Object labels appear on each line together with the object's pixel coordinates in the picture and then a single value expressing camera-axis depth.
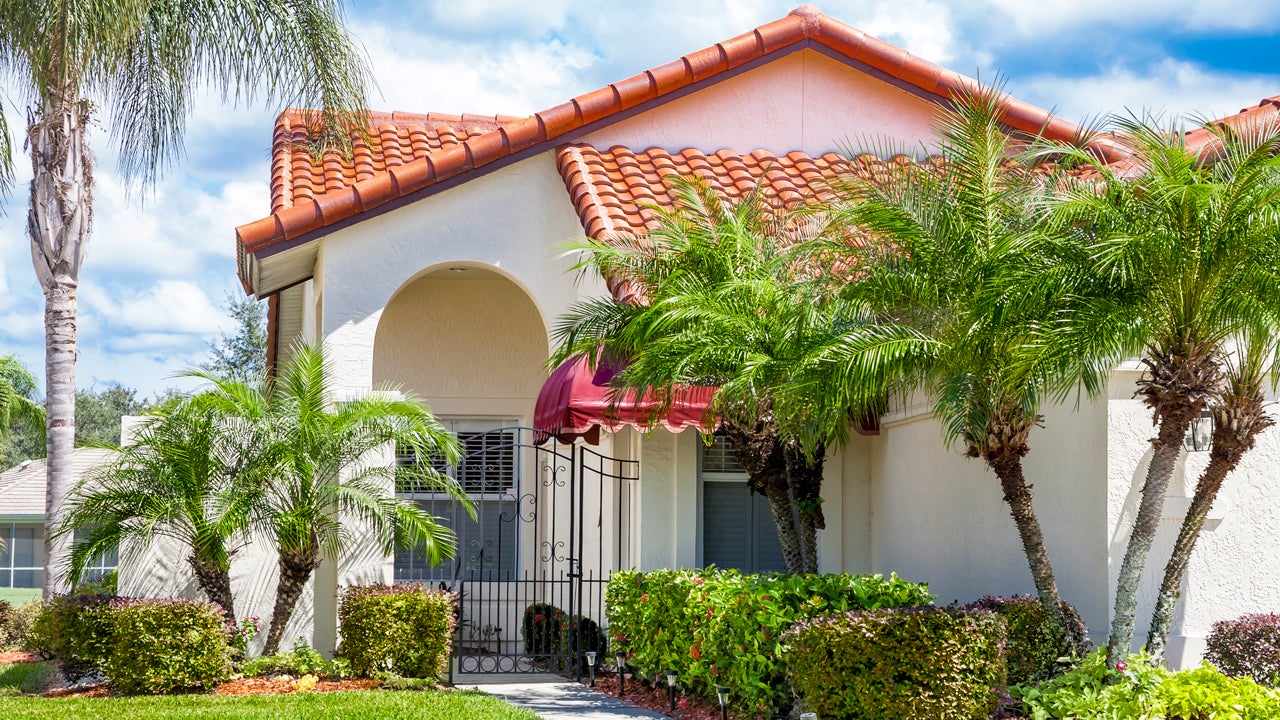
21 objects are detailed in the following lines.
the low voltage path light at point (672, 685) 11.88
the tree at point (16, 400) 29.98
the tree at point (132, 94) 16.80
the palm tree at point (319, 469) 13.44
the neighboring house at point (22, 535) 42.84
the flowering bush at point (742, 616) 10.34
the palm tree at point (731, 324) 10.65
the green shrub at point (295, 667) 13.53
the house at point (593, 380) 11.48
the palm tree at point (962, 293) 9.21
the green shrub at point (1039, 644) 10.46
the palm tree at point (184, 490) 13.24
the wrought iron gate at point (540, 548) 14.67
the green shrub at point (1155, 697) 8.87
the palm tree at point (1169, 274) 8.77
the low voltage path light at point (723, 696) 10.68
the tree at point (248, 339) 47.41
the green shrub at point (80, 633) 13.24
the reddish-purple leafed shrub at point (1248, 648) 10.20
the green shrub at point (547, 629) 14.38
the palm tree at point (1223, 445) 9.79
